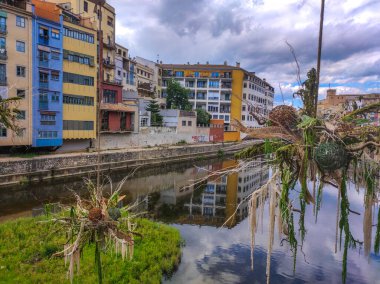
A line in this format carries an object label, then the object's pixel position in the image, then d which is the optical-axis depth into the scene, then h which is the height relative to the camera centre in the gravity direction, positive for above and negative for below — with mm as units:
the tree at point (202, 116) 65812 +2272
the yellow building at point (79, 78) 34000 +5036
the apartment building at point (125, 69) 50875 +9365
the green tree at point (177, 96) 66688 +6393
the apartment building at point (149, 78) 62994 +10036
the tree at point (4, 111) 6635 +224
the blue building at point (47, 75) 30578 +4721
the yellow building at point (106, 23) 41156 +14230
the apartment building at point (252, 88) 71938 +9516
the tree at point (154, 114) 53912 +2051
